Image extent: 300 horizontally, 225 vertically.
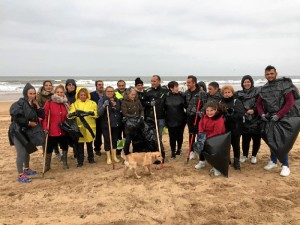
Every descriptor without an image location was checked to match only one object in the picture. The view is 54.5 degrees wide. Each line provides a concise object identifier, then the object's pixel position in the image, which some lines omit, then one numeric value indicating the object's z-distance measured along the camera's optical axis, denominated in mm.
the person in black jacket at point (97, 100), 6945
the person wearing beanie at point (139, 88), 6605
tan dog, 5395
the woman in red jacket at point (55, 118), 5781
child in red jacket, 5496
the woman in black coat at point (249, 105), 5758
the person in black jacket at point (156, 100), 6488
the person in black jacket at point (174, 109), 6430
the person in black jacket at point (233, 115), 5520
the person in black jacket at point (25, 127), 5309
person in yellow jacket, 6031
